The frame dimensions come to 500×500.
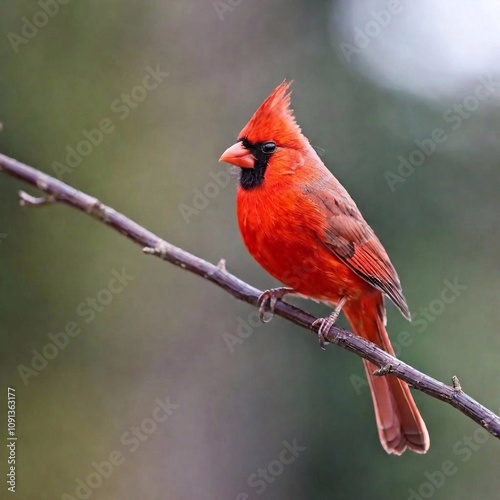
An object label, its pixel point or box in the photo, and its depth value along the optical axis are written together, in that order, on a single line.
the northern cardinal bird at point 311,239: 5.95
